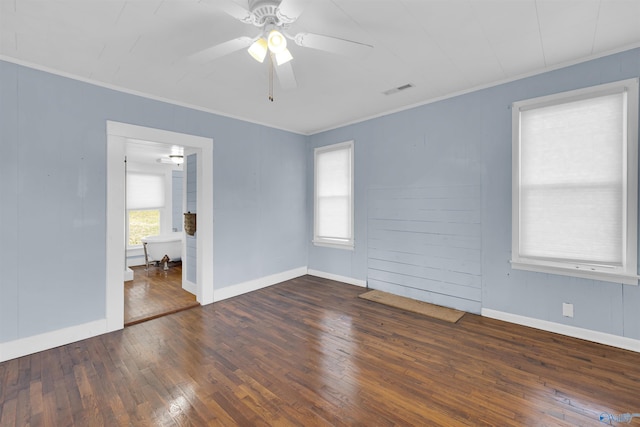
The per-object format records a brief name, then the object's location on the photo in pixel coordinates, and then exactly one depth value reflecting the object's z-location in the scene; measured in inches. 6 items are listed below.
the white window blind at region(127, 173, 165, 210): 271.7
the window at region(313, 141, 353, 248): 191.5
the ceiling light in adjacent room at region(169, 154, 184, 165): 239.8
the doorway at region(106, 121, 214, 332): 123.8
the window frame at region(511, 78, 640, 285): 98.9
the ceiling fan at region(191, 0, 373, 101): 66.1
